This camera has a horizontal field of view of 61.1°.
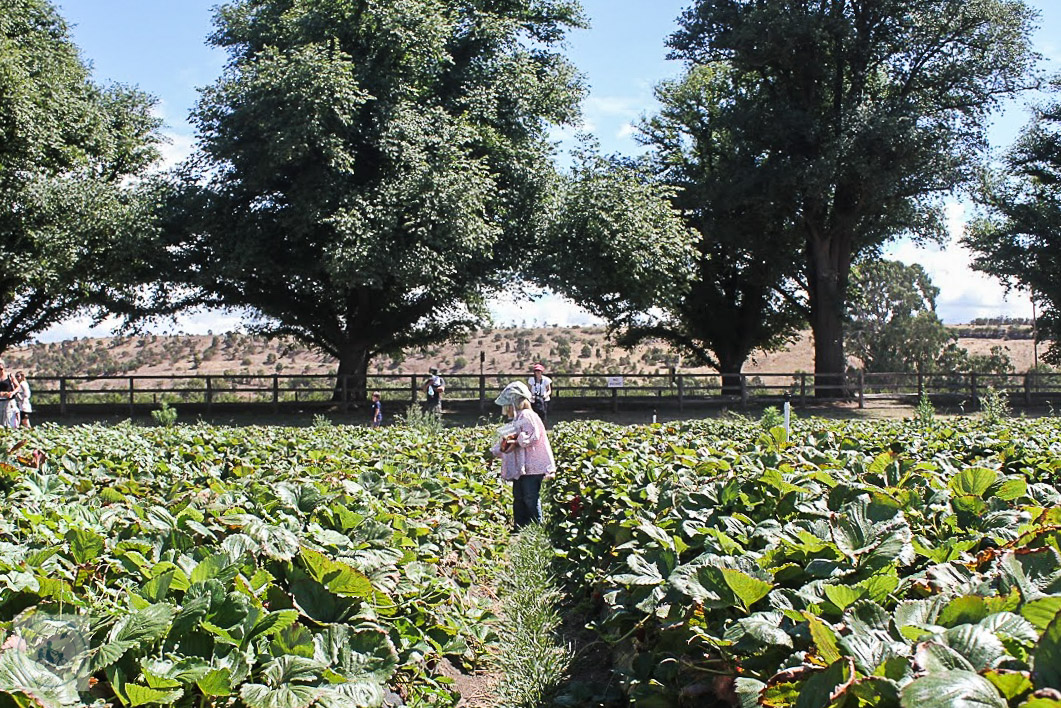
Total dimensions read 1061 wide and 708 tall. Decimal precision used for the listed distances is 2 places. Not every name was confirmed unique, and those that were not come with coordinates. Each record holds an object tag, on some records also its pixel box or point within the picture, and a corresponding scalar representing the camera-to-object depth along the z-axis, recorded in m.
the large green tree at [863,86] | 28.61
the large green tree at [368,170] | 24.73
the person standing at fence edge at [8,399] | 16.66
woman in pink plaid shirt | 8.86
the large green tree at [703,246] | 28.19
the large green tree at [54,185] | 25.73
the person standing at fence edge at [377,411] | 24.56
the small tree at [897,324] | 56.78
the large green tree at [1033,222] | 33.66
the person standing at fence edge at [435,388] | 24.42
